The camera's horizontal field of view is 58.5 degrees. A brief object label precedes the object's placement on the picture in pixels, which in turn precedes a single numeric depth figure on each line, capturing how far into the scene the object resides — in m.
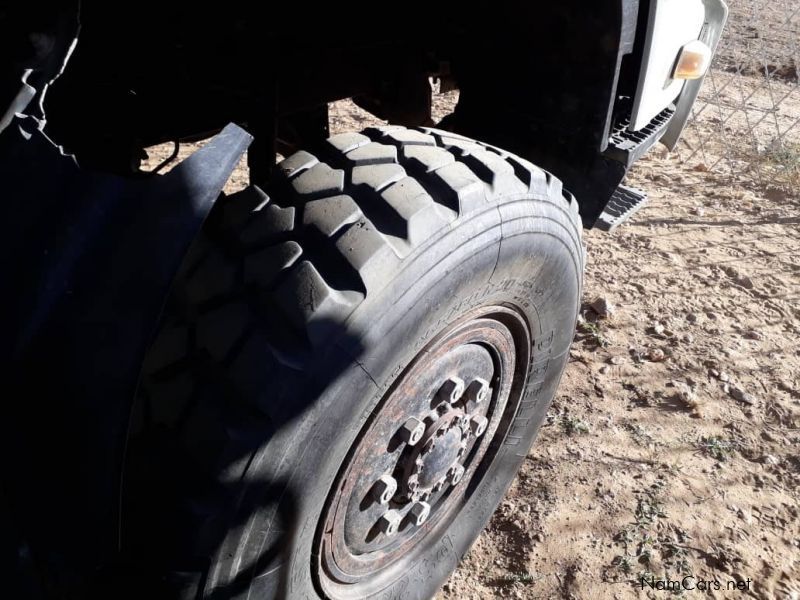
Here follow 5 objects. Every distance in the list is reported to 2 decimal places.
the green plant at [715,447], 2.81
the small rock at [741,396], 3.11
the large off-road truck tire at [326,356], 1.26
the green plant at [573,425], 2.85
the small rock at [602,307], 3.57
